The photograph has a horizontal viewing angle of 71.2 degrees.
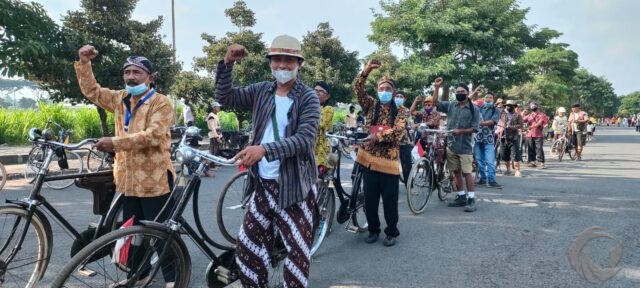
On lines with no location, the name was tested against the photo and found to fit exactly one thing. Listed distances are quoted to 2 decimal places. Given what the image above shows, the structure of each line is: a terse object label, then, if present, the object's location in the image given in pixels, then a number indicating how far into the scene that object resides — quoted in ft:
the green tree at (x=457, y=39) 68.33
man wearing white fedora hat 8.43
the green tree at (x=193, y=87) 53.31
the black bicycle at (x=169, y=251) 7.58
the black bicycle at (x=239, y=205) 14.70
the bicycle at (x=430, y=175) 20.12
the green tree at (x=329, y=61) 73.05
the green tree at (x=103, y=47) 27.78
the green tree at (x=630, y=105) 402.37
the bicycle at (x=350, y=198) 16.02
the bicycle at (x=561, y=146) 47.14
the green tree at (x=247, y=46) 53.31
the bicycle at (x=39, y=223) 9.41
